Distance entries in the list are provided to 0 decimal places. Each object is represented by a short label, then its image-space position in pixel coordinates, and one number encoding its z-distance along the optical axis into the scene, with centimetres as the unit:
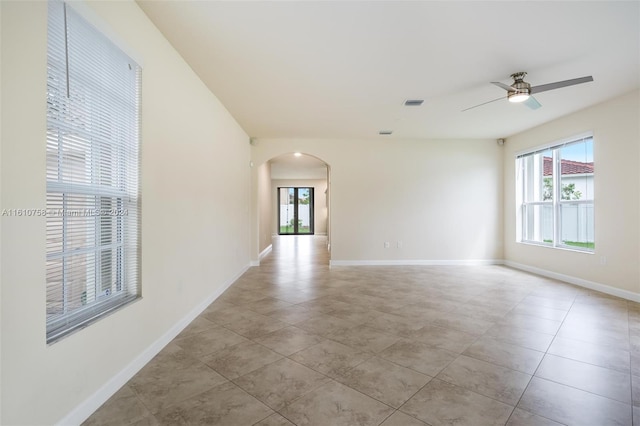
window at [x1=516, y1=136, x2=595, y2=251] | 477
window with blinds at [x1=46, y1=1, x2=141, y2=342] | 158
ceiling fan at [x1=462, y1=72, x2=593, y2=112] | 324
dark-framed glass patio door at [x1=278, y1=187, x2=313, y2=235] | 1402
